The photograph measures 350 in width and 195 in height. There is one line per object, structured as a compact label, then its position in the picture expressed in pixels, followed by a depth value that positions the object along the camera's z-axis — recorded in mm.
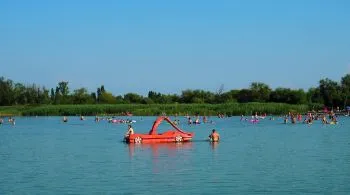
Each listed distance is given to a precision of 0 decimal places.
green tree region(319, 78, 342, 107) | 159750
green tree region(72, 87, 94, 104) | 192125
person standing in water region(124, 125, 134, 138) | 53300
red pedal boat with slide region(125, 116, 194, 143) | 52438
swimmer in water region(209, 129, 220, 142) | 54547
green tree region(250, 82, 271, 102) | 172500
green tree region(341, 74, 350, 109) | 158250
